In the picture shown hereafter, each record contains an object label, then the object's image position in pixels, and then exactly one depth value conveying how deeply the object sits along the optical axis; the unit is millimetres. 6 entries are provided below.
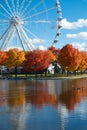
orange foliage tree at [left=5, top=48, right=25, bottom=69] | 110562
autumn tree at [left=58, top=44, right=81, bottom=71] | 111938
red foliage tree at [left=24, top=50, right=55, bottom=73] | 109125
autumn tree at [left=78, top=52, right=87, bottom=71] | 126650
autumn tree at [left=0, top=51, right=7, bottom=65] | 113344
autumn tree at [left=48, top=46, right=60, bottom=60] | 145875
